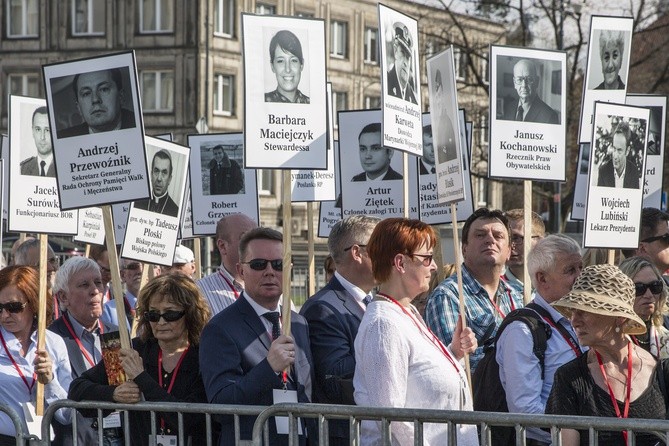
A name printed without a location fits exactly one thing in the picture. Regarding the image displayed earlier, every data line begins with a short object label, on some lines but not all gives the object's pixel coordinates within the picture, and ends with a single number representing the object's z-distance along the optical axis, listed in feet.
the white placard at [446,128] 47.92
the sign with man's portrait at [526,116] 54.52
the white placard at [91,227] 71.05
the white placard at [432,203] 62.84
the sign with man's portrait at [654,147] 64.55
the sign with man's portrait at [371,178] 62.36
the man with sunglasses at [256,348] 37.31
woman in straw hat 33.74
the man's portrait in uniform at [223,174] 70.48
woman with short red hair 34.24
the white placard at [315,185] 64.59
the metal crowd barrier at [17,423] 39.25
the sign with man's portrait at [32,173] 57.61
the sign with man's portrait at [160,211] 61.36
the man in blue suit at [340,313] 40.09
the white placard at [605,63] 60.46
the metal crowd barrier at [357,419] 29.54
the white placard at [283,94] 42.63
